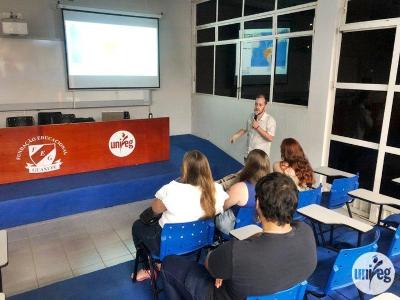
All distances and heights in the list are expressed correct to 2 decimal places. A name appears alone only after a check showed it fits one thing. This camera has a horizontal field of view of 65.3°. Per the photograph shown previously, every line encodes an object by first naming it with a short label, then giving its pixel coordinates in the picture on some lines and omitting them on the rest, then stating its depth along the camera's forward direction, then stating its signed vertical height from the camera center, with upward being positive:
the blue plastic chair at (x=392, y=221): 2.58 -1.12
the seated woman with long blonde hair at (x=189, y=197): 2.09 -0.77
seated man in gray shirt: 1.31 -0.72
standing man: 3.74 -0.55
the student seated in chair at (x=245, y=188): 2.26 -0.76
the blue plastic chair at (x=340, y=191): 2.87 -0.99
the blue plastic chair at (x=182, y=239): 2.00 -1.04
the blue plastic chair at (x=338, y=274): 1.67 -1.06
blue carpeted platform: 3.44 -1.31
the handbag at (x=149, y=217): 2.38 -1.03
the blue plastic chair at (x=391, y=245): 2.04 -1.23
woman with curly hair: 2.74 -0.73
